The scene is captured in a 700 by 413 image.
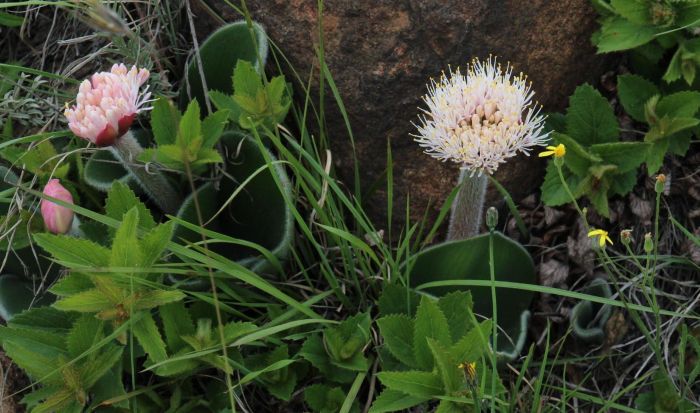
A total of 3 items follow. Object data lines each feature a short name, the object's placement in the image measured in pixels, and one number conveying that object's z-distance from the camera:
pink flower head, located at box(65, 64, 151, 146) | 0.73
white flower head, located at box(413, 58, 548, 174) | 0.72
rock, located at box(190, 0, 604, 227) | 0.81
